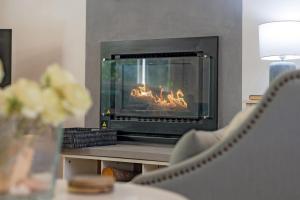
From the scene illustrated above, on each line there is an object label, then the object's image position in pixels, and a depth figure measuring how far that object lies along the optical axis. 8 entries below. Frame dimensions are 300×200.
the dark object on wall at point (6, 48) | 4.11
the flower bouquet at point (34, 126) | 1.05
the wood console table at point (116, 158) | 3.27
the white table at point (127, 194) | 1.24
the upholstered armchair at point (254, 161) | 1.39
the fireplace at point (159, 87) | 3.58
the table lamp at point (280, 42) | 2.92
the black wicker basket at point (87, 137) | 3.45
